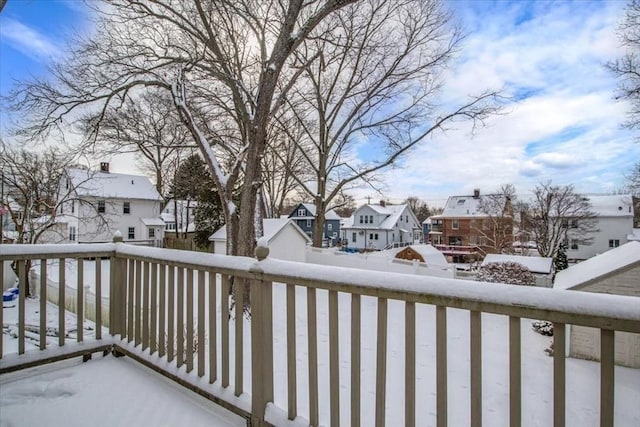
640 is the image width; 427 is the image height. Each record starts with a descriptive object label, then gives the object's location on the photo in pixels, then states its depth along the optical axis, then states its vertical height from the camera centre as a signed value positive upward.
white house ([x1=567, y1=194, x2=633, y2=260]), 23.14 -0.93
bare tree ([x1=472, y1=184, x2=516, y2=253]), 20.91 -0.35
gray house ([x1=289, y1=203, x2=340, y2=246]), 32.84 -0.69
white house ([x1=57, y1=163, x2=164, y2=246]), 19.50 +0.25
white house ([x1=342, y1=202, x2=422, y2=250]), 30.42 -1.19
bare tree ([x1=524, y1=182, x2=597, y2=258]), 18.94 -0.09
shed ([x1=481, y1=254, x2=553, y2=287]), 13.04 -1.98
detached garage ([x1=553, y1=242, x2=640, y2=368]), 5.51 -1.46
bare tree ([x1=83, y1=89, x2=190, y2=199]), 6.97 +2.08
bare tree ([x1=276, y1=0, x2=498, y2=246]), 10.53 +4.67
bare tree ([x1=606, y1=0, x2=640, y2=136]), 7.20 +3.50
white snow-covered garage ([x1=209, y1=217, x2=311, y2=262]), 14.05 -1.12
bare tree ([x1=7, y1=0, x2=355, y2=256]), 5.78 +2.80
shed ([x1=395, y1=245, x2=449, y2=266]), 16.72 -2.08
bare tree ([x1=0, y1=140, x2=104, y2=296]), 9.19 +0.82
